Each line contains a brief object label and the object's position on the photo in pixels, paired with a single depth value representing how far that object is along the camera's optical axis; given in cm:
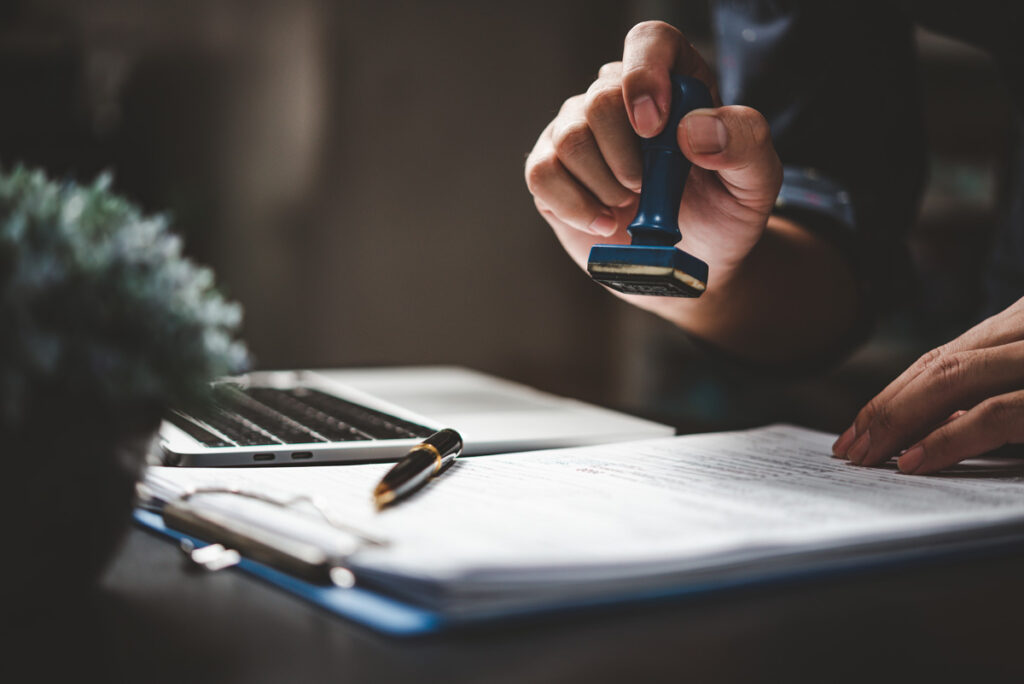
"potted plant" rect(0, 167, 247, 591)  24
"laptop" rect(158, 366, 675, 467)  47
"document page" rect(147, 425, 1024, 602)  28
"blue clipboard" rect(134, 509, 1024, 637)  27
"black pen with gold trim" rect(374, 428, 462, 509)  36
